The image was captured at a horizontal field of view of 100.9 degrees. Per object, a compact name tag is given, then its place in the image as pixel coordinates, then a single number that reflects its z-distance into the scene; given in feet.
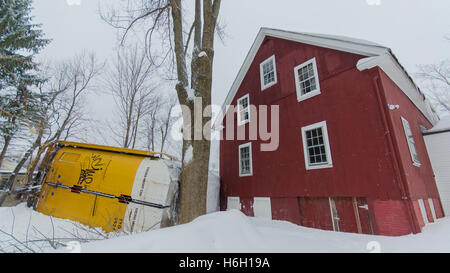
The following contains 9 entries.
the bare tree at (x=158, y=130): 79.36
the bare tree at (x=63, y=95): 40.60
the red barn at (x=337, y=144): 20.01
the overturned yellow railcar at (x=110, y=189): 17.69
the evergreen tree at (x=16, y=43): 32.65
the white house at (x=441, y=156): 28.32
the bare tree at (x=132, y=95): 52.34
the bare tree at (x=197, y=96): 16.84
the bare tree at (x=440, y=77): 65.00
